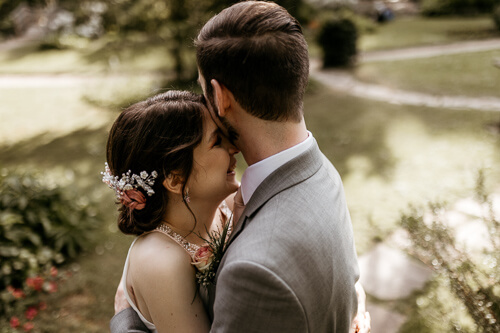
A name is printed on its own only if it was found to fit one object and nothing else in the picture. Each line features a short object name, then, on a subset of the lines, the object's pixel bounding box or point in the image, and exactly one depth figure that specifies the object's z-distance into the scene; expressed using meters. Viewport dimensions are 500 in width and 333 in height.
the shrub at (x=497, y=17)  14.75
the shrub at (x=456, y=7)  19.93
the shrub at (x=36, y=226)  4.15
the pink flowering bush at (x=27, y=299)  3.72
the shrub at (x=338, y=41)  12.24
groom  1.39
